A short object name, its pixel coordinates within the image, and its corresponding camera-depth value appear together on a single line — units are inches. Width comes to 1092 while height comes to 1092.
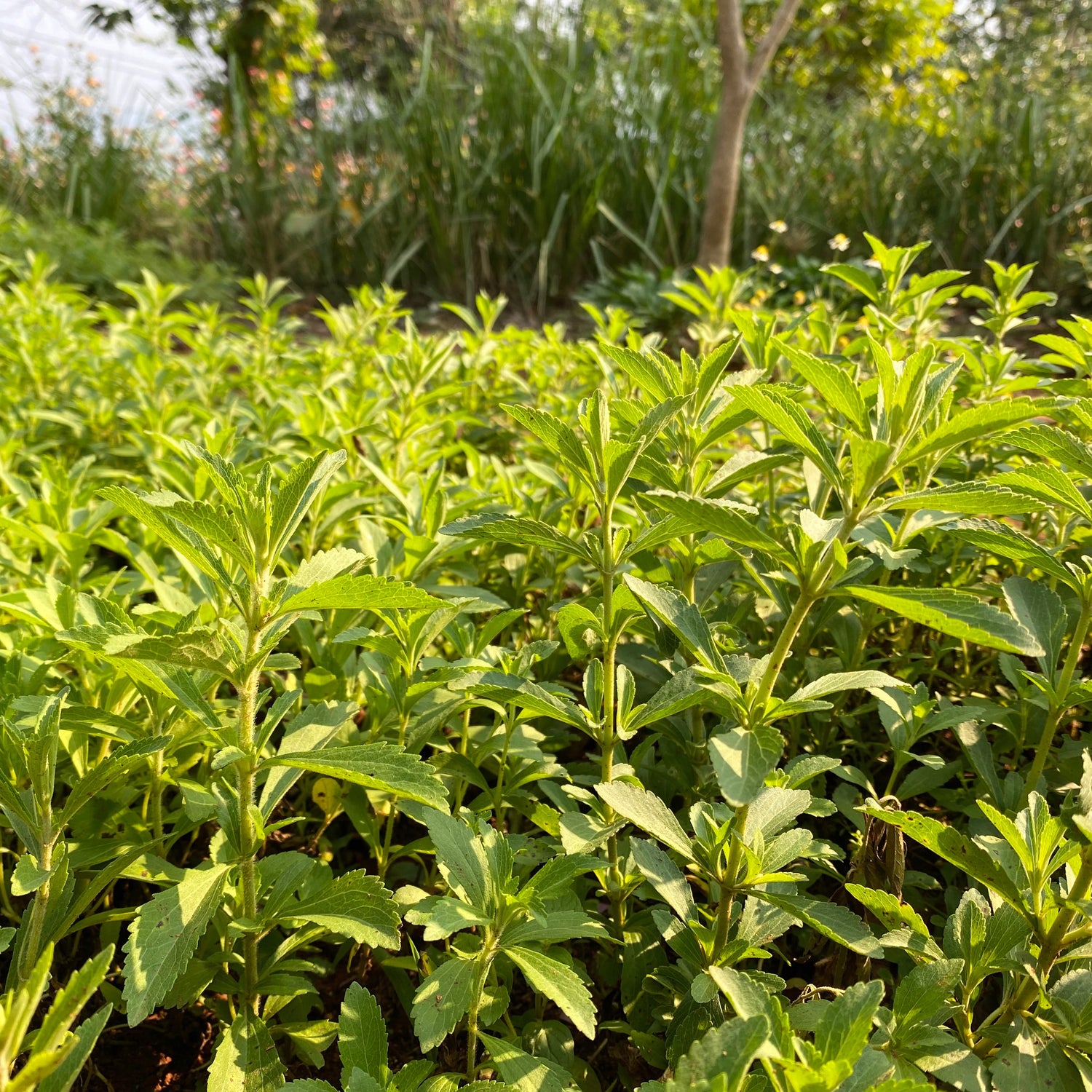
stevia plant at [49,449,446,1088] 12.7
